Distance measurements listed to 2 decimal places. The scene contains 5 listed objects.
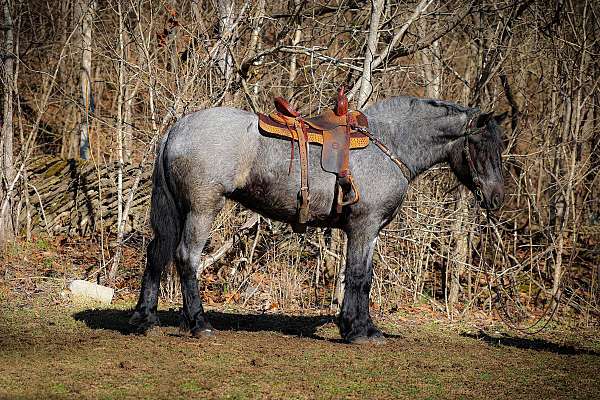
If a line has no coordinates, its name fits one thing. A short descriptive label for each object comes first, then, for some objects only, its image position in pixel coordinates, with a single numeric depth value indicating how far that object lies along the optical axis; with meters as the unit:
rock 16.69
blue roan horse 12.38
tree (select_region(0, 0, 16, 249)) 19.66
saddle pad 12.57
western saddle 12.61
